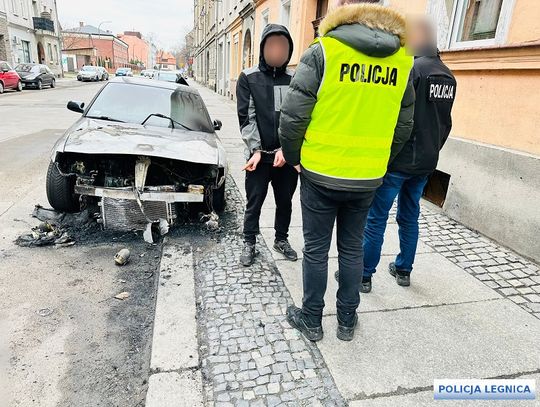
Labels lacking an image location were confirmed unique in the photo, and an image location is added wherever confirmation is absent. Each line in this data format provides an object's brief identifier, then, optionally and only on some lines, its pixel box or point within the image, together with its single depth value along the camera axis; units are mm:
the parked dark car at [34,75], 23094
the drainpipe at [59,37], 40156
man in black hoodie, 2881
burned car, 3635
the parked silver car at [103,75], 40281
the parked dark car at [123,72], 46219
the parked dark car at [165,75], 15073
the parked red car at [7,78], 19688
